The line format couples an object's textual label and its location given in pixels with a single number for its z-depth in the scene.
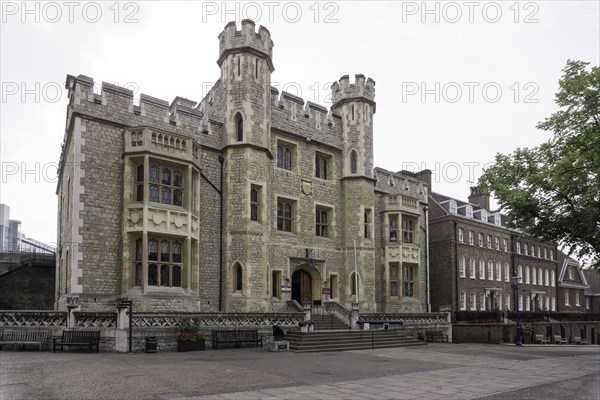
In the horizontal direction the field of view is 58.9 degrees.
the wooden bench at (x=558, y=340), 33.62
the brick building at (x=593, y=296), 59.76
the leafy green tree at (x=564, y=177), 19.70
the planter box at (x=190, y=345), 18.59
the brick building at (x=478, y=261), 39.06
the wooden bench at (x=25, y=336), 17.88
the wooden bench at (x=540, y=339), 30.75
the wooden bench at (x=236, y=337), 19.83
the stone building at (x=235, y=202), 20.66
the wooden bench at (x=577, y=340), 34.24
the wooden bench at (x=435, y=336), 28.50
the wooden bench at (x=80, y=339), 17.53
